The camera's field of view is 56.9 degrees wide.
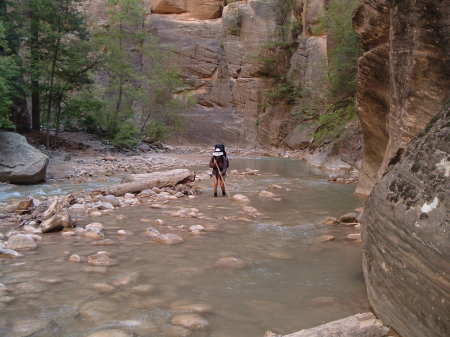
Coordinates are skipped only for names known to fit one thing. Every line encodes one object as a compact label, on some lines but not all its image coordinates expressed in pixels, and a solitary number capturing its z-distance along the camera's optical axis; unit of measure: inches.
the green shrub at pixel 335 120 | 720.3
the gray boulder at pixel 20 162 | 432.1
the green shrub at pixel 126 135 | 881.5
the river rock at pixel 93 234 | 229.3
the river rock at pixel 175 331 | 122.6
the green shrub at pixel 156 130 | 1091.3
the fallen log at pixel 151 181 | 385.7
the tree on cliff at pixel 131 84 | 880.9
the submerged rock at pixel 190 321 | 127.8
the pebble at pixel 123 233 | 238.2
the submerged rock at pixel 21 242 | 203.3
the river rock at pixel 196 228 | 249.5
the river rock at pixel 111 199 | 331.9
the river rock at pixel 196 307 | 139.3
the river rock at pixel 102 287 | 153.5
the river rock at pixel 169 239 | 222.2
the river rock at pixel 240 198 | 375.9
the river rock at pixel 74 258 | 186.4
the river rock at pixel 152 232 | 237.9
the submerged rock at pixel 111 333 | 119.4
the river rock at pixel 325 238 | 235.3
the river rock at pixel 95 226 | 244.7
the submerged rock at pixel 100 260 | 183.2
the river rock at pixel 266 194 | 401.9
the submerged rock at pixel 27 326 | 119.5
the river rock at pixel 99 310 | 131.3
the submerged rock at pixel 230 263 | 186.8
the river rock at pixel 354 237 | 237.8
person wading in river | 391.9
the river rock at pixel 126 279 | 160.9
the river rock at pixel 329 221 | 279.3
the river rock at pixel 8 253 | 188.1
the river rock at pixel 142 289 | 154.5
